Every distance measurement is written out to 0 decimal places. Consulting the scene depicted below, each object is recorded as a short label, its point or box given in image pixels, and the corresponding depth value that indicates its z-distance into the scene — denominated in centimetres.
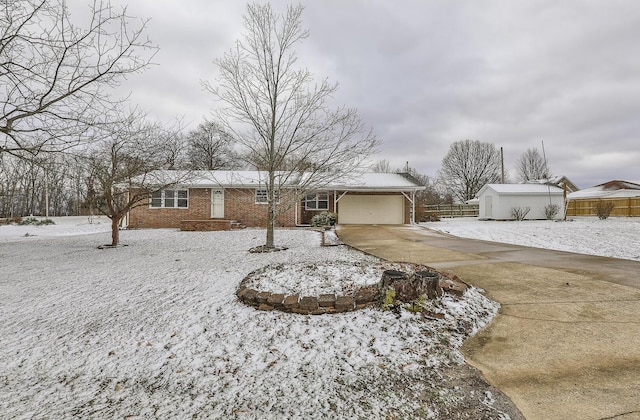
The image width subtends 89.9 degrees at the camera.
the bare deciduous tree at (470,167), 3934
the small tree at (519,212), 2172
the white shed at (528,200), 2222
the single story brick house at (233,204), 1622
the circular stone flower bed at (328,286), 348
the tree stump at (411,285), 350
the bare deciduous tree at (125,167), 770
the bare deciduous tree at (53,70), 516
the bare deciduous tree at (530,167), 4518
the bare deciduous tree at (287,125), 767
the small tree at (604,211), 2141
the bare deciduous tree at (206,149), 3438
